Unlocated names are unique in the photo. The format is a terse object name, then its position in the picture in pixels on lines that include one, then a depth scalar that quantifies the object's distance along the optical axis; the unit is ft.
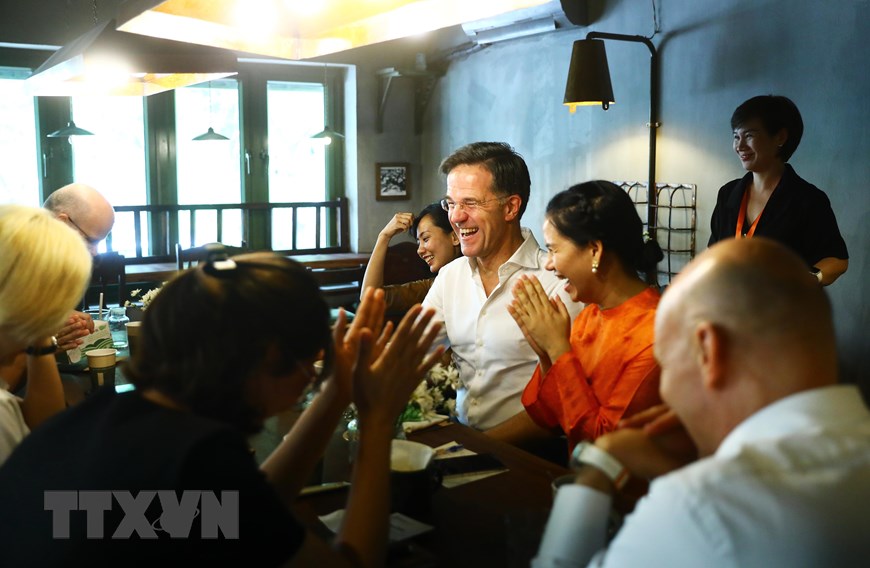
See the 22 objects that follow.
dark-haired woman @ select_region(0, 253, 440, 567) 3.38
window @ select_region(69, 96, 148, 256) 21.09
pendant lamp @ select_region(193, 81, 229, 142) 20.54
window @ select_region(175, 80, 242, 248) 22.24
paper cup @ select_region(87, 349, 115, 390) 8.11
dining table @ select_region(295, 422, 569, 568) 4.20
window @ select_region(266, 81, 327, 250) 23.52
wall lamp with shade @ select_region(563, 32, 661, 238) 15.02
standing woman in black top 10.71
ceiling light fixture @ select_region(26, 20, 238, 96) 7.88
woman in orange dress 6.46
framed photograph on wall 24.14
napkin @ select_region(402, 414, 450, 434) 6.71
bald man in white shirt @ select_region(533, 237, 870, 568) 2.85
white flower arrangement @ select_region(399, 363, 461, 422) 6.52
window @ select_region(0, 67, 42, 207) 20.31
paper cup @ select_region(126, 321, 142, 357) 9.52
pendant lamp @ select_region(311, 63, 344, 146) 21.17
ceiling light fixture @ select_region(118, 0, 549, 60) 6.48
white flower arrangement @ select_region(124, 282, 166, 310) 10.33
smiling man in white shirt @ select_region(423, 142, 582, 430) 8.18
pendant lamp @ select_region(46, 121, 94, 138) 18.21
